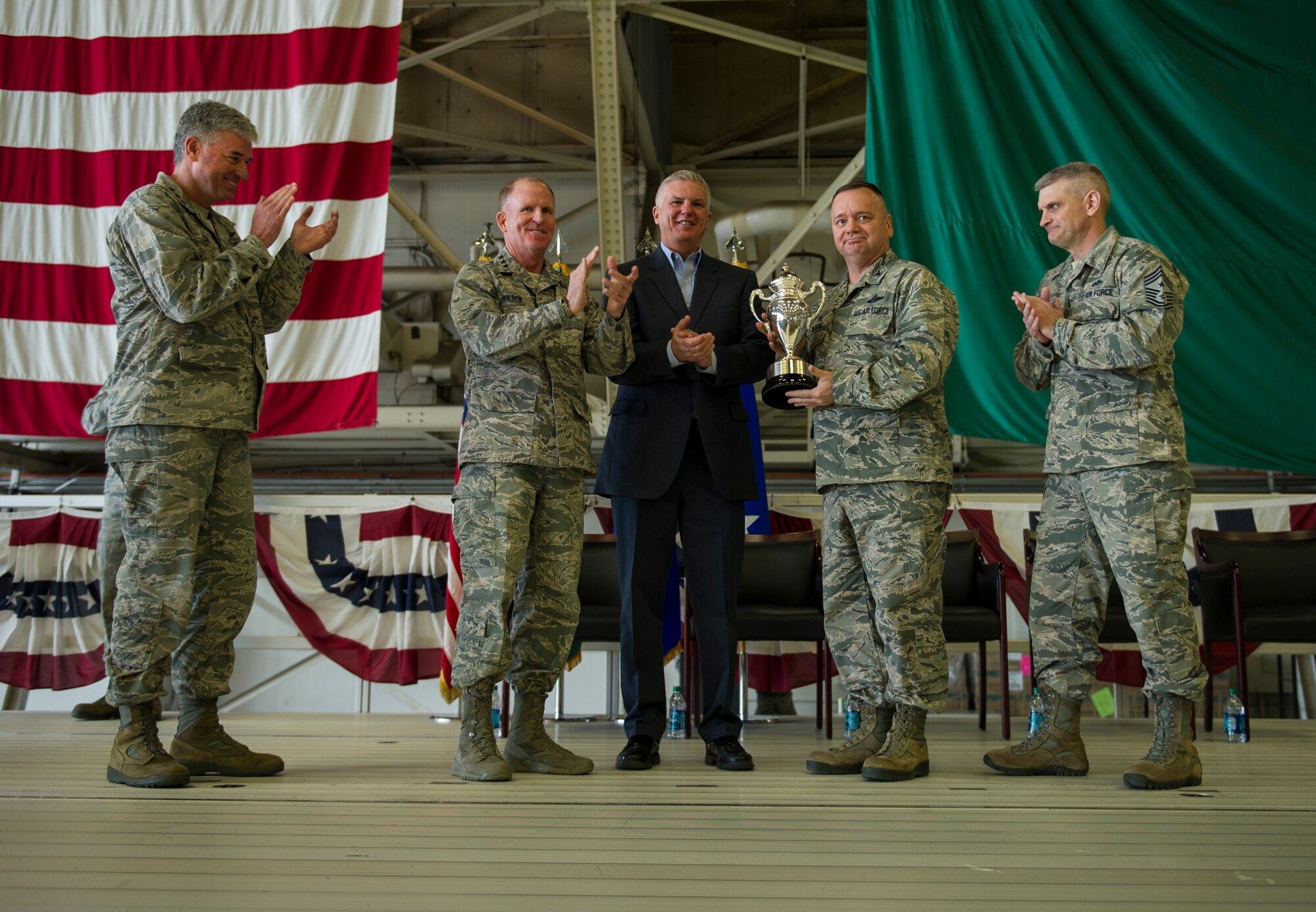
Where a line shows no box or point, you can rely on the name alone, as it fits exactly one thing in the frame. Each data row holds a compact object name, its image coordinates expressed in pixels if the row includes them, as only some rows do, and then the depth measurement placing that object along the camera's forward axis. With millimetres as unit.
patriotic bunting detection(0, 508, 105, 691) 6020
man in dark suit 2910
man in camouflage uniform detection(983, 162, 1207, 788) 2627
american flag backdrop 5148
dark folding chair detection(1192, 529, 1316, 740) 4332
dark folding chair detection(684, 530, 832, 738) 4668
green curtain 4805
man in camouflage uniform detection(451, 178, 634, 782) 2666
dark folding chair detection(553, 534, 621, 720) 4723
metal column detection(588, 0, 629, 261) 5738
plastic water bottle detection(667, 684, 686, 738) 4246
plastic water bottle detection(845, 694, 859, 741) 2893
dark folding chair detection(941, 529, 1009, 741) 4371
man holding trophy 2711
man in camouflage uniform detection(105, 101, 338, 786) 2518
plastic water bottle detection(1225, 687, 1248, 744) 3951
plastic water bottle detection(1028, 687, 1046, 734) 2893
